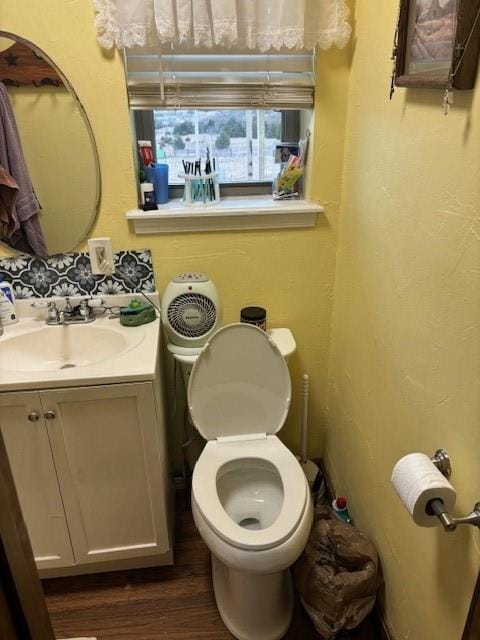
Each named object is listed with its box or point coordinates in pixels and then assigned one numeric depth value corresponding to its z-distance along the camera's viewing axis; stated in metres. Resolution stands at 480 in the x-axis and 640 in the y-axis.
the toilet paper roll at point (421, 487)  0.94
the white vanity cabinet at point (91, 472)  1.44
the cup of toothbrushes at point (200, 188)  1.74
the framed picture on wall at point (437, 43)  0.85
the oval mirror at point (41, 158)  1.50
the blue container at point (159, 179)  1.71
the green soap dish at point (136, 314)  1.71
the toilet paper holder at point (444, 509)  0.86
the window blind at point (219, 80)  1.55
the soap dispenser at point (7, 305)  1.68
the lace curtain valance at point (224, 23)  1.42
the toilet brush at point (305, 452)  1.97
